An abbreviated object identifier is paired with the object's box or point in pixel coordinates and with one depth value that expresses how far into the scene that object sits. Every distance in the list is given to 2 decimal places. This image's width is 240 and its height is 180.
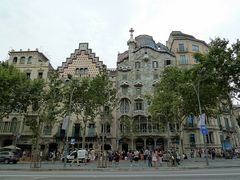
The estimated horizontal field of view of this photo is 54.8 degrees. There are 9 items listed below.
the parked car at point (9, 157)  29.84
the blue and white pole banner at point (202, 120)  23.44
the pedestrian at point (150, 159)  22.87
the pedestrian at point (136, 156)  27.22
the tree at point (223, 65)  26.73
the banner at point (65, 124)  23.77
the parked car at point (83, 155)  27.23
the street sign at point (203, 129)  22.88
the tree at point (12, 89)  30.53
